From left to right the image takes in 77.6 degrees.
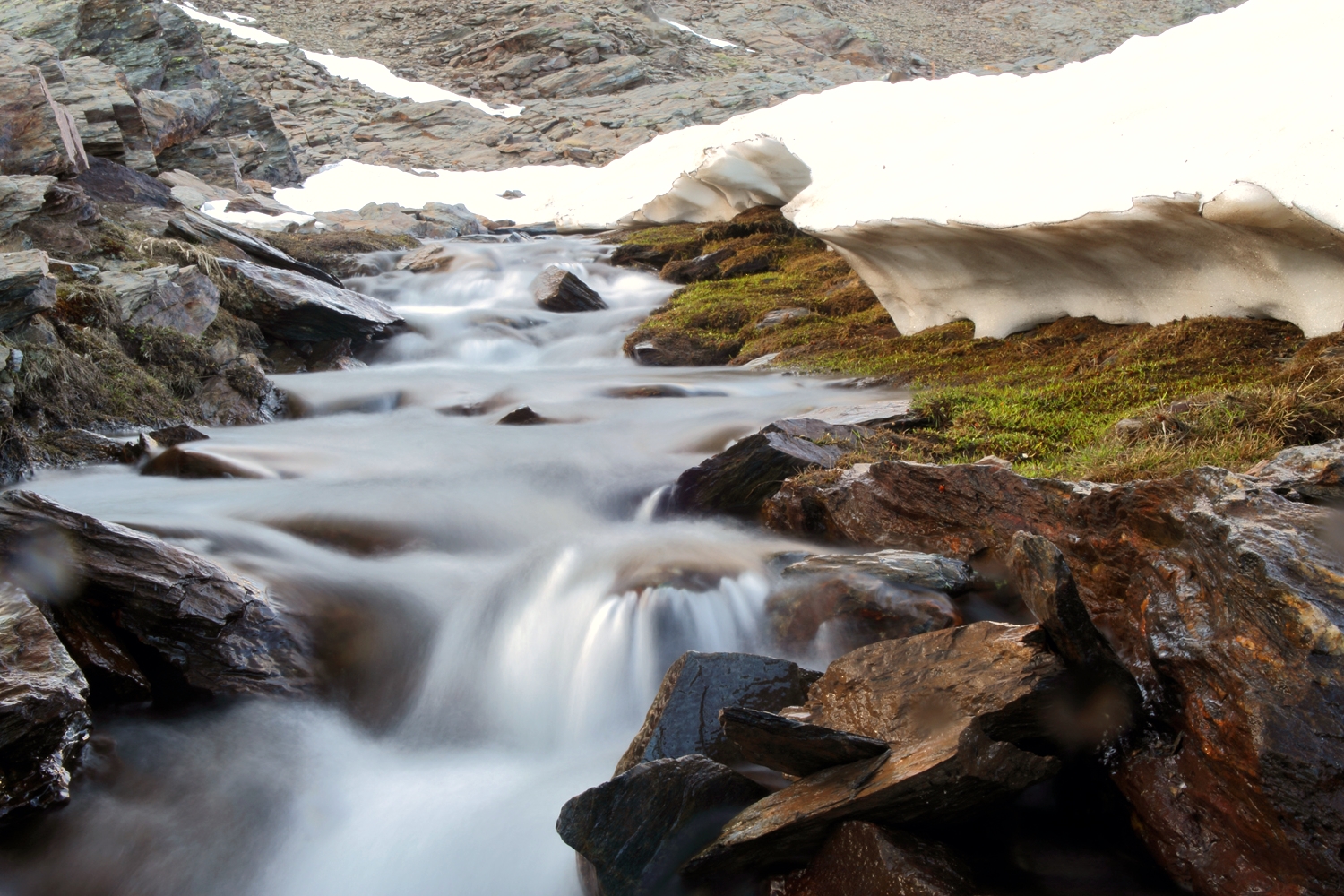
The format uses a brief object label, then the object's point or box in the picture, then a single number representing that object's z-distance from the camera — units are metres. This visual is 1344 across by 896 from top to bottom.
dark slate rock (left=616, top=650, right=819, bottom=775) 3.30
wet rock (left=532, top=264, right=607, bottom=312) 14.34
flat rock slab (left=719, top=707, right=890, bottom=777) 2.82
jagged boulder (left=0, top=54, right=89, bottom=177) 11.14
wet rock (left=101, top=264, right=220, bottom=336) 8.49
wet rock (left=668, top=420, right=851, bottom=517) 5.95
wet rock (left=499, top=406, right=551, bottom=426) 8.50
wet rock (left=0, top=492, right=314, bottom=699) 3.91
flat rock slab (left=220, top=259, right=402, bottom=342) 10.11
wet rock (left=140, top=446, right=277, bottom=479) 6.52
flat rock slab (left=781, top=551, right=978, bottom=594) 4.20
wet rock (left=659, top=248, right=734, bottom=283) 15.21
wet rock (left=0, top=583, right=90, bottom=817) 3.09
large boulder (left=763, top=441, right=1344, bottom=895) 2.39
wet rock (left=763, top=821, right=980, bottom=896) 2.47
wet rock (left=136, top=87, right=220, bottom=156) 18.56
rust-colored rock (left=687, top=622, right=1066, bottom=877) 2.66
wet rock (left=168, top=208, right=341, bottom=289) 11.56
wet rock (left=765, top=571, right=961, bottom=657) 4.04
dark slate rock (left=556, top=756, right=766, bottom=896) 2.85
